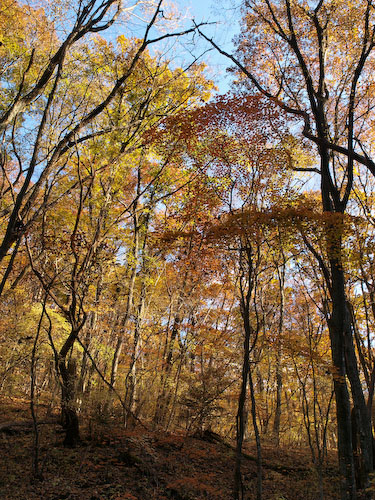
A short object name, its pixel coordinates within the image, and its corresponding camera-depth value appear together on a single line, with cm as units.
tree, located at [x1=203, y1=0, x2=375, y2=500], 604
